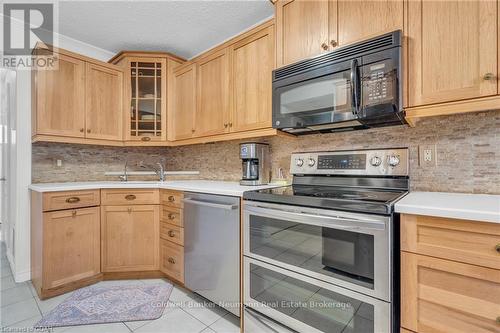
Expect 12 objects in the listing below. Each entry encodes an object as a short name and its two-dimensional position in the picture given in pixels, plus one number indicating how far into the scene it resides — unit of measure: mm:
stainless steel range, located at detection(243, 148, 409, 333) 1092
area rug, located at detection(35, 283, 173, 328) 1732
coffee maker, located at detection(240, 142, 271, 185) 2074
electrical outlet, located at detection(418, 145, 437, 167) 1485
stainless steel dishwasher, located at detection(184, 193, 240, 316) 1695
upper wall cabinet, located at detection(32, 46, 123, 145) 2266
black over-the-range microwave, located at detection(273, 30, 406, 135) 1308
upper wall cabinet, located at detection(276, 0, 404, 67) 1379
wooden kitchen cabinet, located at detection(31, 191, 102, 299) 1998
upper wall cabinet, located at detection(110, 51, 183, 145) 2732
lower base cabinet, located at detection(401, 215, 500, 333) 906
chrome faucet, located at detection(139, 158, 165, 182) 3061
